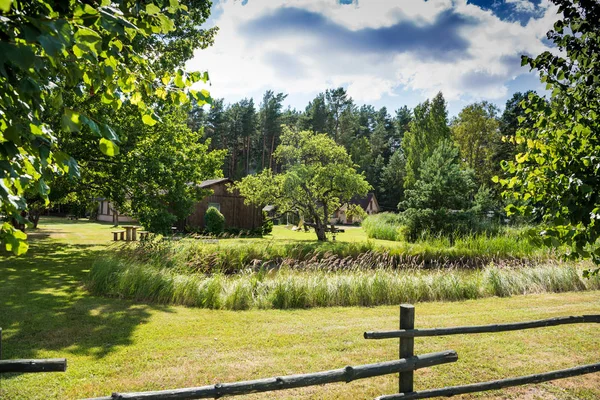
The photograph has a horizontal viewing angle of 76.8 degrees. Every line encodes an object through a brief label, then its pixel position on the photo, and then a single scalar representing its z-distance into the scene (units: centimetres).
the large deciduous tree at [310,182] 2088
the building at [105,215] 3547
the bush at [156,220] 1343
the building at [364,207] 4947
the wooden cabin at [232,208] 2733
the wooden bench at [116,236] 2058
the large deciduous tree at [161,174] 1295
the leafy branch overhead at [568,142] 375
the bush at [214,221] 2472
